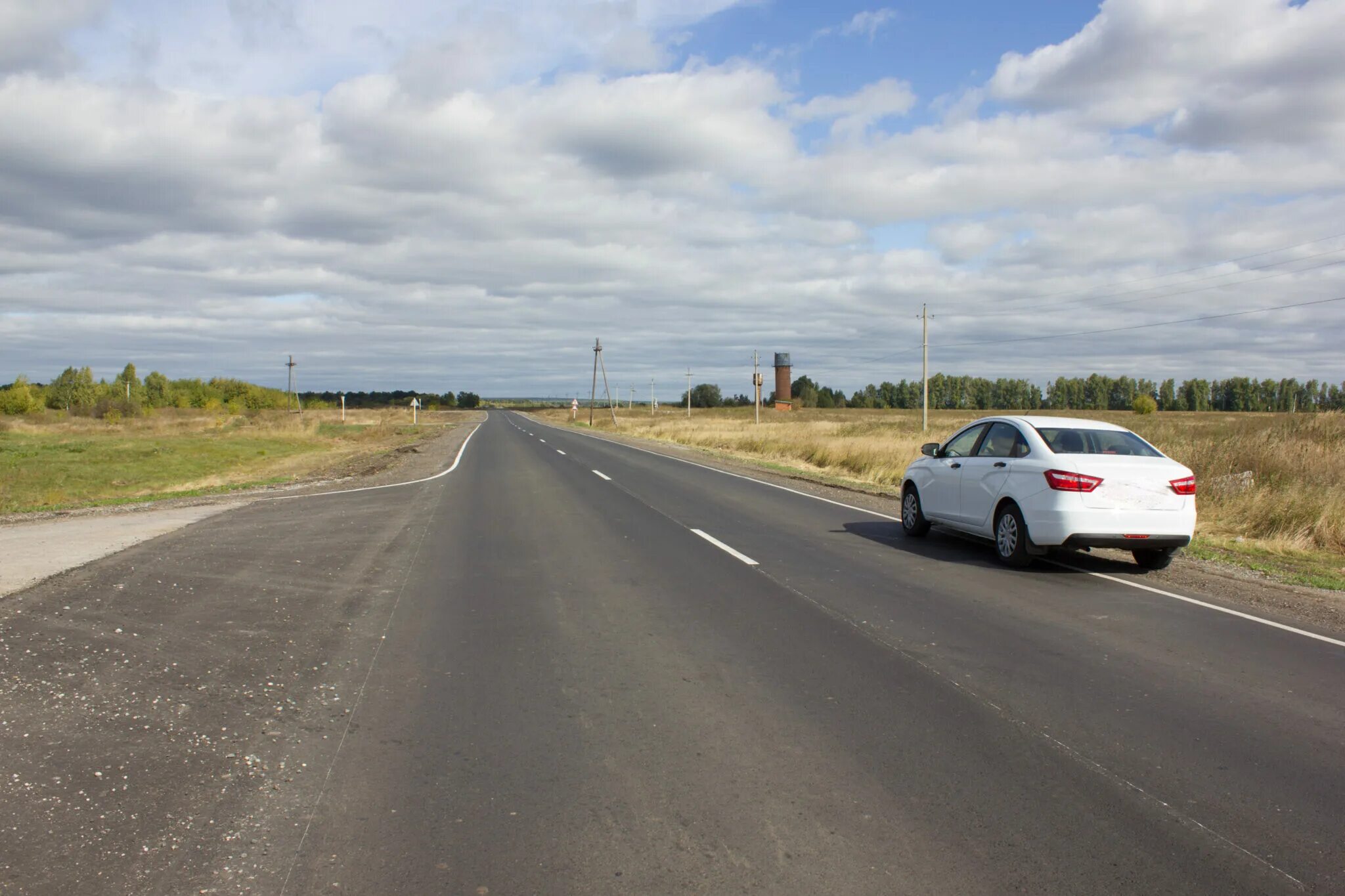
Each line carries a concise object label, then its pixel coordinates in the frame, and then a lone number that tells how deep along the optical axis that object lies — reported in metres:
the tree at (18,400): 103.44
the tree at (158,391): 131.38
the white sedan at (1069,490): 9.42
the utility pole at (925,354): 48.62
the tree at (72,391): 112.00
